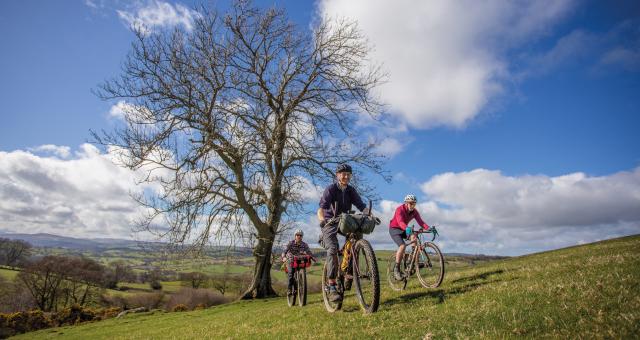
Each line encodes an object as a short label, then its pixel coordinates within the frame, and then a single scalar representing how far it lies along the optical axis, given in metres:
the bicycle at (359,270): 6.91
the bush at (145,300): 54.12
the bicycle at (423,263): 9.77
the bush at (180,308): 28.59
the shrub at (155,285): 71.19
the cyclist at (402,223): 10.10
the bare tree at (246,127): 19.23
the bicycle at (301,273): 10.96
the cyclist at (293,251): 11.46
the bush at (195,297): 43.79
